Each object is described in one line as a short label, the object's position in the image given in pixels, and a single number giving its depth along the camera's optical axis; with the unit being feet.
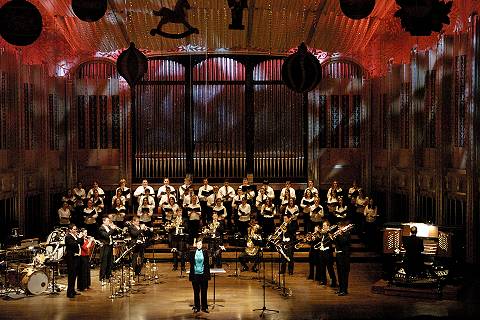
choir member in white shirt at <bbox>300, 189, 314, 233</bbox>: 63.31
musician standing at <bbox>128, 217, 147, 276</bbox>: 51.16
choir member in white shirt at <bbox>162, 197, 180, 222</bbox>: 60.39
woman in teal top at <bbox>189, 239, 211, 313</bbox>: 42.88
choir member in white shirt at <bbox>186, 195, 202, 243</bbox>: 60.49
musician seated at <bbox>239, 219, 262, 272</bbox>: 53.31
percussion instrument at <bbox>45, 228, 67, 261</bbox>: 49.09
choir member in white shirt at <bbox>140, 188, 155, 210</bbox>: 63.10
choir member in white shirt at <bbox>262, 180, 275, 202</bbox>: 64.08
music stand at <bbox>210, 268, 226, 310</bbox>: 42.27
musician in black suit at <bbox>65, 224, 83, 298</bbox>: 47.14
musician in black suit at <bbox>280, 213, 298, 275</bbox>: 53.27
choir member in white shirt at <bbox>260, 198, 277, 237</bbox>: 61.26
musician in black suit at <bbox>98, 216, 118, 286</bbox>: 50.63
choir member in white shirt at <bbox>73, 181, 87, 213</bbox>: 64.92
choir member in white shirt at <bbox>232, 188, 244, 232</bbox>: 63.36
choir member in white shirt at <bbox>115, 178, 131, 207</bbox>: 65.46
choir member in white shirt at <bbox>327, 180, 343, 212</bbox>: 64.08
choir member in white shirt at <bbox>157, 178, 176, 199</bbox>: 65.77
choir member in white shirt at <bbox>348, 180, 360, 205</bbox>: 64.95
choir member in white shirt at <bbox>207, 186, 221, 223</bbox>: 64.28
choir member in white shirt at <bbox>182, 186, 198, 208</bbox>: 62.18
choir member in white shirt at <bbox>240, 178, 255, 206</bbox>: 63.41
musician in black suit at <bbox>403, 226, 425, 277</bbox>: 45.34
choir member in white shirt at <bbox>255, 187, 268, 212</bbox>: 63.16
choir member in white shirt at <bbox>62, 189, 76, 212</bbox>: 63.34
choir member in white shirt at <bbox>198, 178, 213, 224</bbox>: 65.21
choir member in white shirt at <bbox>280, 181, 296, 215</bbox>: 62.18
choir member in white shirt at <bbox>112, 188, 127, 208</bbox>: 63.40
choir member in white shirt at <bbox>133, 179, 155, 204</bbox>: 65.41
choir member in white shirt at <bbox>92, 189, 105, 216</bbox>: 63.87
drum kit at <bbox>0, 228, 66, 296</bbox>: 46.88
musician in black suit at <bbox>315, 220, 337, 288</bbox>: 50.06
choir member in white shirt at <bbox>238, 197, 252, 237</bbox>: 62.03
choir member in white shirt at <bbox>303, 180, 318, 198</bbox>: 63.30
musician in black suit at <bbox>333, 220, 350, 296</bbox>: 47.75
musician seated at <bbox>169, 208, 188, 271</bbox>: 56.29
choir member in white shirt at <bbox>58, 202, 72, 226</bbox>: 61.41
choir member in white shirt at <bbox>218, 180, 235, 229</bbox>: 65.21
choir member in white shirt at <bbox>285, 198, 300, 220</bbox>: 60.03
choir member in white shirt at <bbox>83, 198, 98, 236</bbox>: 61.82
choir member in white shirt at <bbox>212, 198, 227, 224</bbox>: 61.57
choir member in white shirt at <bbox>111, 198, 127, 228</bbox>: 62.95
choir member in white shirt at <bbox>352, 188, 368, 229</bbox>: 63.21
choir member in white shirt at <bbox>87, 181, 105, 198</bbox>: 64.90
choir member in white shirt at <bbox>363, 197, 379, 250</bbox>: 61.31
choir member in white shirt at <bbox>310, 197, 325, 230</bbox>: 61.93
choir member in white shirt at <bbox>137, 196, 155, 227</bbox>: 61.52
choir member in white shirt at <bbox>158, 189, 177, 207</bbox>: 62.67
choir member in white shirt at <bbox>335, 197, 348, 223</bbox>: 62.69
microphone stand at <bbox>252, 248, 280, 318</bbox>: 42.29
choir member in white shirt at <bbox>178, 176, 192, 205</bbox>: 63.78
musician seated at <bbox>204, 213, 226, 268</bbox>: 51.38
